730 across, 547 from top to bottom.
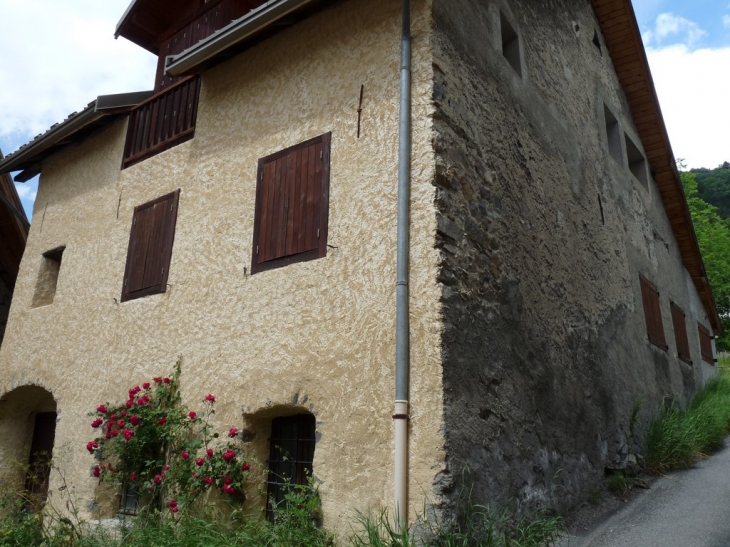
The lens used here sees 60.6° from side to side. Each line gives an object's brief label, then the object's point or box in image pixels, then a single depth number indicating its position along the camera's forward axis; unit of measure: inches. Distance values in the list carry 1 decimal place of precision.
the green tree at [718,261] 761.6
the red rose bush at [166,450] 204.4
